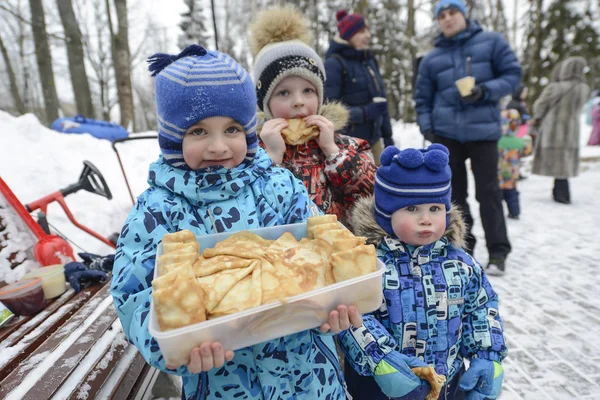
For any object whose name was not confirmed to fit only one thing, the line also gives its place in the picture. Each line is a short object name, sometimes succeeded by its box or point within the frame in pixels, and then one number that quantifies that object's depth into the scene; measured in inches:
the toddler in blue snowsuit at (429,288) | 60.0
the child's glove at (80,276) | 92.1
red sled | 102.7
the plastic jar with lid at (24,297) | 78.7
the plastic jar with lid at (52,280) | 87.8
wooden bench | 54.7
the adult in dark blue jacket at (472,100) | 127.3
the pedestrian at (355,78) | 125.8
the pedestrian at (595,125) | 445.9
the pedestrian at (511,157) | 217.5
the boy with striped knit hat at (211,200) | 44.4
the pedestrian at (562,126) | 236.5
